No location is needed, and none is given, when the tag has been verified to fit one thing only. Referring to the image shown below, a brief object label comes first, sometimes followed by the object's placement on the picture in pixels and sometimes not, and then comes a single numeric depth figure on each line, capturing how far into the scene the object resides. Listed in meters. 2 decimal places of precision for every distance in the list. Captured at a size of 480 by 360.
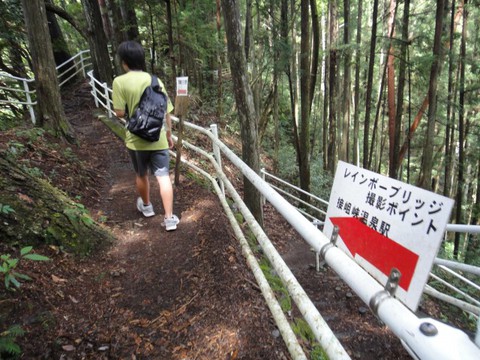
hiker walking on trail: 3.21
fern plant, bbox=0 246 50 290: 1.77
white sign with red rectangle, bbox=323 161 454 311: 0.87
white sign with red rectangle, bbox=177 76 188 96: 4.22
